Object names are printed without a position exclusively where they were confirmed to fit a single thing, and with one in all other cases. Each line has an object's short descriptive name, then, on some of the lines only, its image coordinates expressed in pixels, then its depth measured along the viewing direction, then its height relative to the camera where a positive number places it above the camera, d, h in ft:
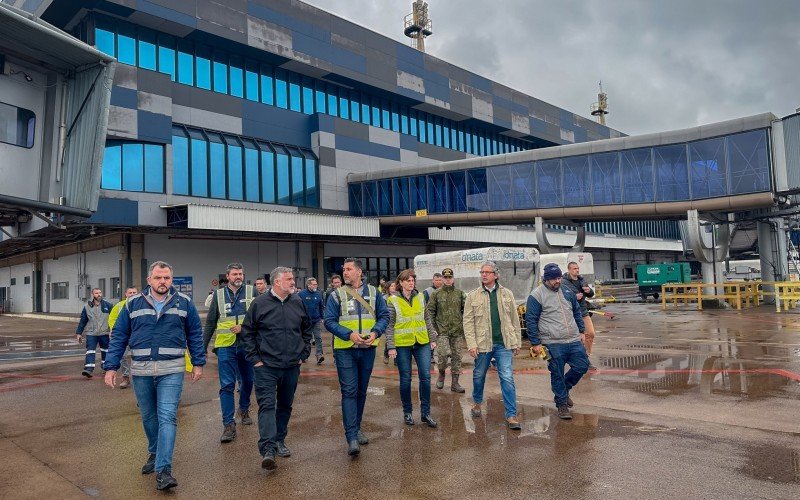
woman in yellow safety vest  20.93 -2.17
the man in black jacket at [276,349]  16.93 -1.83
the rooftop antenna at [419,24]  197.26 +94.09
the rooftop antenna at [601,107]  327.12 +102.70
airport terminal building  87.97 +27.66
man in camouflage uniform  26.27 -1.51
